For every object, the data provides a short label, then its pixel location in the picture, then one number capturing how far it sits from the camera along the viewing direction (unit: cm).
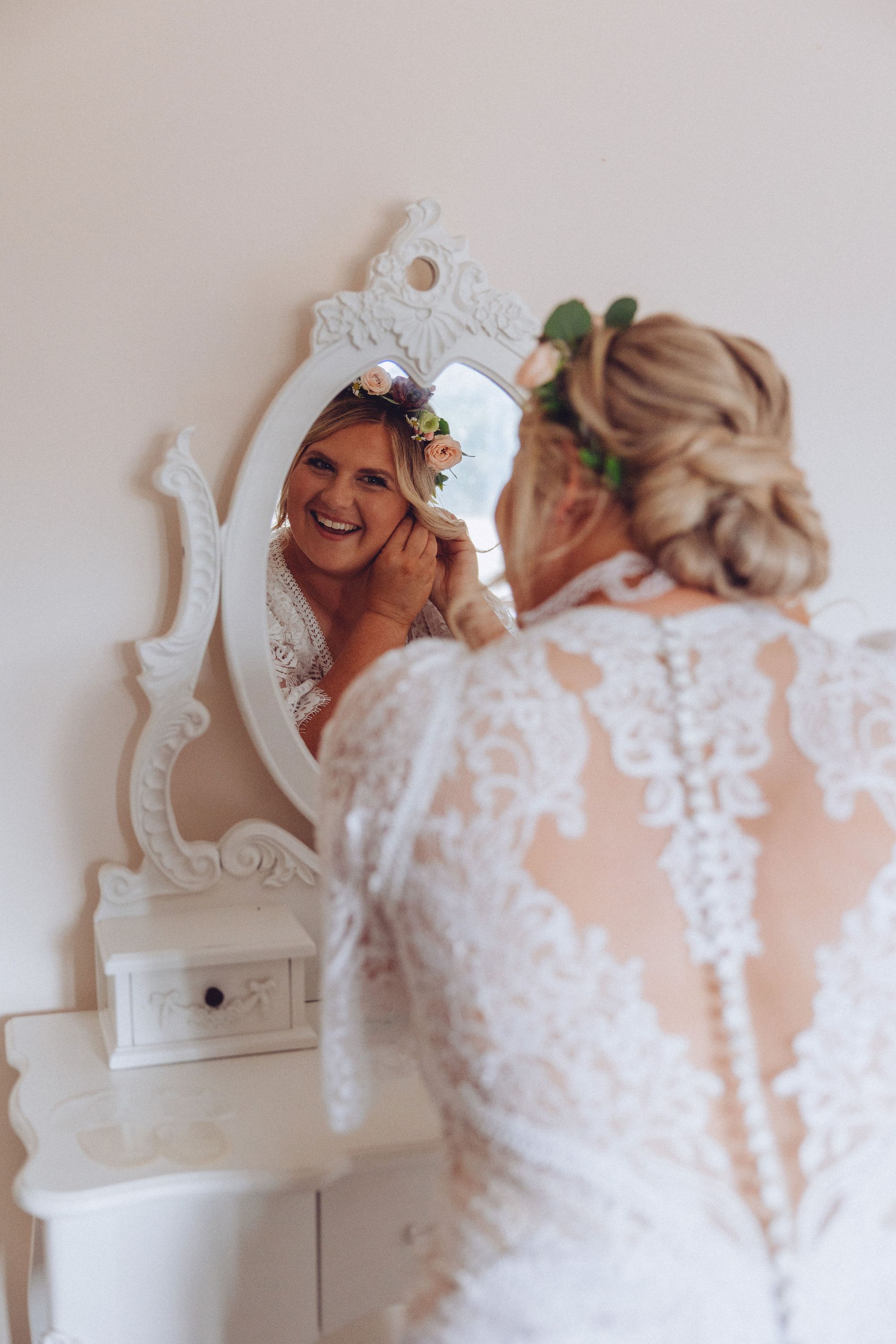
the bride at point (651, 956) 84
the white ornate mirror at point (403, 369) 165
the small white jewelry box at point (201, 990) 149
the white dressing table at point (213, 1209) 122
